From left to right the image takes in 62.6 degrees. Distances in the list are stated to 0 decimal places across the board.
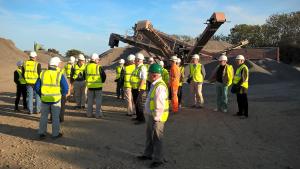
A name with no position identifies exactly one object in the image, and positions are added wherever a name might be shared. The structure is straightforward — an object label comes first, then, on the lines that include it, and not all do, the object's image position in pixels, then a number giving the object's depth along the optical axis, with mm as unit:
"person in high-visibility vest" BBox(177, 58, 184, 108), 8566
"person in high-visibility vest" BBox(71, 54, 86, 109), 8682
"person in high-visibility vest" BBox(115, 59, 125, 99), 10258
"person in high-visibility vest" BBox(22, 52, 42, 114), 7310
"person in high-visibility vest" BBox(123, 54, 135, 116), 7316
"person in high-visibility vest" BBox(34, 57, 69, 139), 5368
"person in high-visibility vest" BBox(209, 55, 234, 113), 8002
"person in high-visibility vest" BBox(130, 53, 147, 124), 6612
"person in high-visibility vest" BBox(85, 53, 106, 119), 7002
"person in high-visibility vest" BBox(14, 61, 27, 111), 7717
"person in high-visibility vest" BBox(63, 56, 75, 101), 9666
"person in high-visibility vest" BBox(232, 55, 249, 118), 7327
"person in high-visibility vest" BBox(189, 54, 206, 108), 8619
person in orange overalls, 7793
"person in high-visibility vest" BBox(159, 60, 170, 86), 7967
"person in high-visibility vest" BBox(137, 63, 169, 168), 4129
